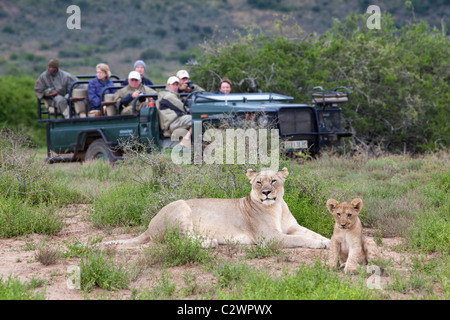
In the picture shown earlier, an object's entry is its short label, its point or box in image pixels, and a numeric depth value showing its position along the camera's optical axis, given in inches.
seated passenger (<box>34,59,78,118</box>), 1103.0
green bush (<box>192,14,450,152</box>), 1237.1
